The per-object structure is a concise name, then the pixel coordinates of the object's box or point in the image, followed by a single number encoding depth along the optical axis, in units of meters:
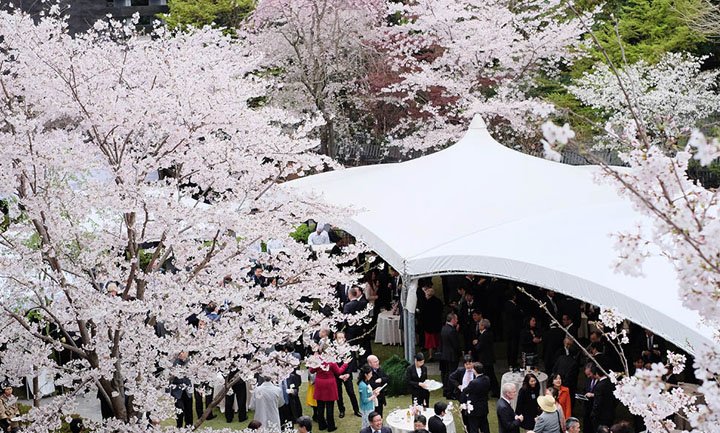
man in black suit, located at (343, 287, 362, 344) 12.42
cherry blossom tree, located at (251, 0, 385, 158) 22.92
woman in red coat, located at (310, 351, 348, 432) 10.41
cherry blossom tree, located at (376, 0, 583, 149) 20.83
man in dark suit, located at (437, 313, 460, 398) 11.30
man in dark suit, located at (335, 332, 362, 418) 10.79
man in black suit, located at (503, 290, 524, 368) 11.99
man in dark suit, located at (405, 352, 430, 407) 10.15
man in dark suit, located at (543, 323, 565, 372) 10.90
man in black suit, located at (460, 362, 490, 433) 9.36
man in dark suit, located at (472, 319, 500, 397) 10.94
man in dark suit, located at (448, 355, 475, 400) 9.86
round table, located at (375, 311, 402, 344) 13.74
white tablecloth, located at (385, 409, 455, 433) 9.31
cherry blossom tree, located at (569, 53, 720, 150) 19.81
